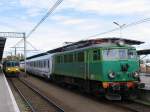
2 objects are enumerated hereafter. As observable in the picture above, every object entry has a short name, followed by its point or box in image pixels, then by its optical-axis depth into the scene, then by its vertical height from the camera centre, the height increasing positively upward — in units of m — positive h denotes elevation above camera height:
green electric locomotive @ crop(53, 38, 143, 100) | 8.56 -0.36
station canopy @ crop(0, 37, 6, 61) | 20.24 +2.59
